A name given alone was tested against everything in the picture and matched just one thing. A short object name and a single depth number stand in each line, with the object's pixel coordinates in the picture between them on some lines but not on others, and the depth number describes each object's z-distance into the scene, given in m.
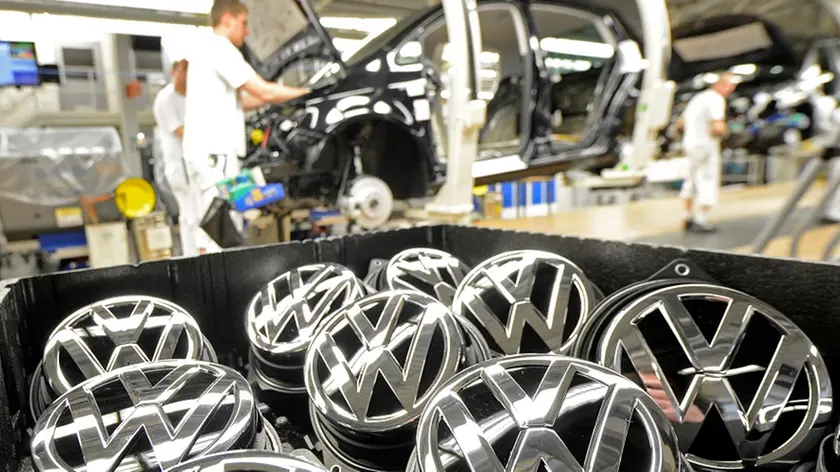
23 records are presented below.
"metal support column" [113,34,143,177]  7.03
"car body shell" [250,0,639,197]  3.21
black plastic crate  0.73
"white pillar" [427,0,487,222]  3.31
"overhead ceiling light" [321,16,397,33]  5.39
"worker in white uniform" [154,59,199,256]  3.49
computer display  4.07
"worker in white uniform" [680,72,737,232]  5.04
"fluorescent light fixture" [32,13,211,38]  4.98
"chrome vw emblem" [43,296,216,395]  0.77
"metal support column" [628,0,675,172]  4.44
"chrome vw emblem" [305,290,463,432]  0.69
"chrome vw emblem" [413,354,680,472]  0.49
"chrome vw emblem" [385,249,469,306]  1.10
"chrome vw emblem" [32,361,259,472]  0.53
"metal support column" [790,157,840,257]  2.42
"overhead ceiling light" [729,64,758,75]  6.22
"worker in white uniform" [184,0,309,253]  2.84
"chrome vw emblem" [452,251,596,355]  0.91
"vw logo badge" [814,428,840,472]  0.59
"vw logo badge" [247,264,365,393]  0.91
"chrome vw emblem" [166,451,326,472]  0.46
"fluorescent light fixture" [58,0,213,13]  4.95
